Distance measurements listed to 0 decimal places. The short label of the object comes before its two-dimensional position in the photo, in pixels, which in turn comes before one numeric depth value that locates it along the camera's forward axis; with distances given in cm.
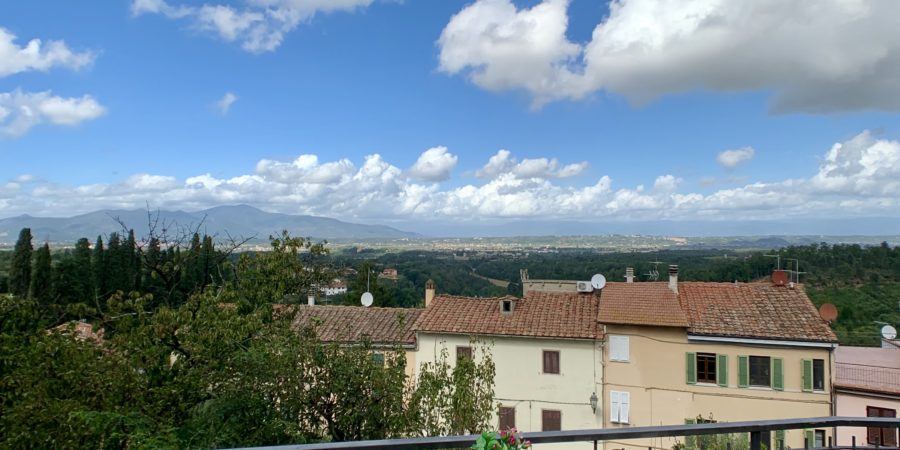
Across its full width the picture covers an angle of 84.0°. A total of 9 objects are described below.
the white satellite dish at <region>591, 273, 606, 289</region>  2328
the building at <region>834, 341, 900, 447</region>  1717
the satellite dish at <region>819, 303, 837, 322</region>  1883
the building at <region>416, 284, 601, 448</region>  2025
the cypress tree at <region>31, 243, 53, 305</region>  4366
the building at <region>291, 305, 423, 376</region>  2147
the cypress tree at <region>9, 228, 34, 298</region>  4509
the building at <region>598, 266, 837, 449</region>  1819
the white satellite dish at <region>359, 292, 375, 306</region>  2720
